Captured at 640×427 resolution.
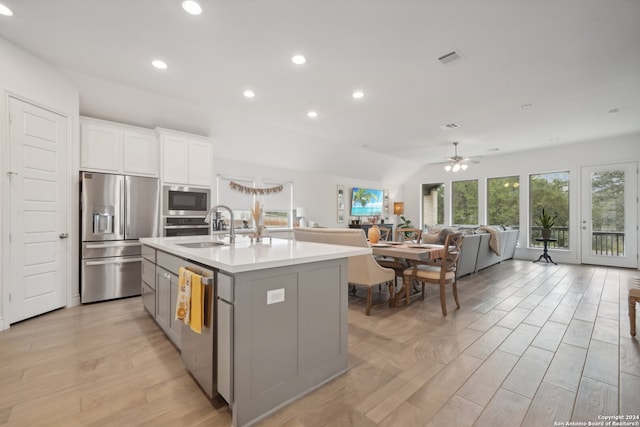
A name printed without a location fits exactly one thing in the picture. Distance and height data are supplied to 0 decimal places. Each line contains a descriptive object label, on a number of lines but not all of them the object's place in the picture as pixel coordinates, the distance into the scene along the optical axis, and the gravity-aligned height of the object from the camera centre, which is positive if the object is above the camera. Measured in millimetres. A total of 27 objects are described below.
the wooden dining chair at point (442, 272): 3372 -715
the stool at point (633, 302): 2664 -825
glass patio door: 6117 +3
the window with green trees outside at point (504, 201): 7668 +375
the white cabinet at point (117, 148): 3807 +919
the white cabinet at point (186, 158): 4371 +880
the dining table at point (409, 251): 3402 -456
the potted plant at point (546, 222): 6770 -174
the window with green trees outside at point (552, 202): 6992 +316
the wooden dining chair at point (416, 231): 4551 -286
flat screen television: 8578 +395
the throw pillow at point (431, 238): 4543 -382
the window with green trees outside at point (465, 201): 8367 +400
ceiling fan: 6266 +1145
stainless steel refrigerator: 3697 -220
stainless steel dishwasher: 1696 -827
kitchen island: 1563 -668
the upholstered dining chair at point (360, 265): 3273 -610
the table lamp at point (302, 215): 7055 -28
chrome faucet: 2696 -194
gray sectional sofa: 4884 -654
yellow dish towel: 1822 -543
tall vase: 4164 -303
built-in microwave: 4355 +203
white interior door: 2979 +29
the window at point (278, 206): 6668 +182
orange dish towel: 1719 -543
